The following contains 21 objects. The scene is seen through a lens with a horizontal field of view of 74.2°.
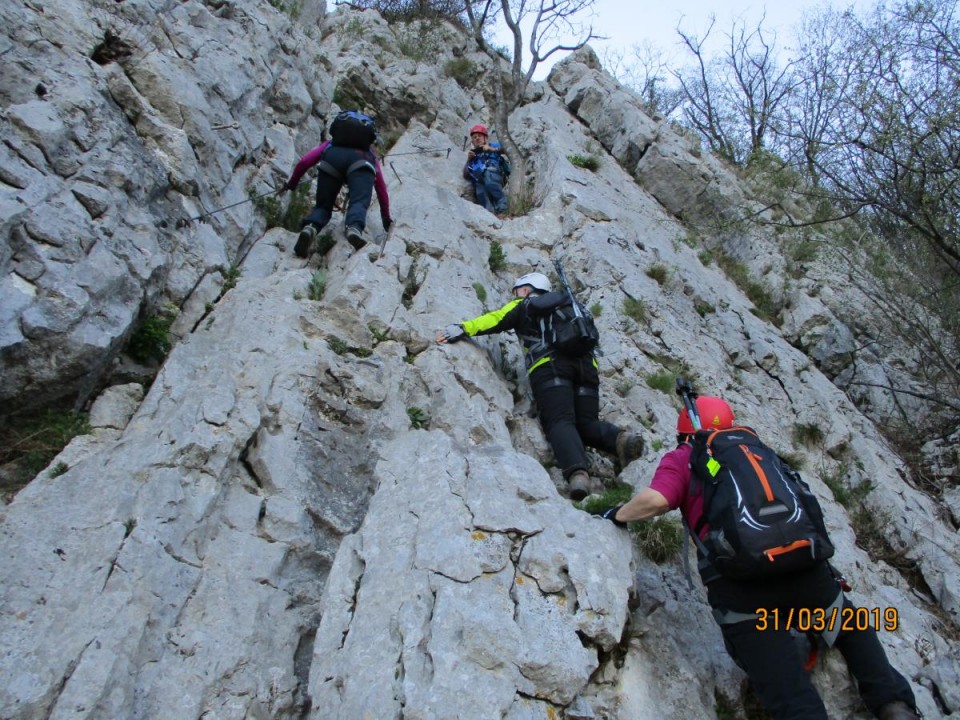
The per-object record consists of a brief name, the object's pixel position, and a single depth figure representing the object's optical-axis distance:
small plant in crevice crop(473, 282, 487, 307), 8.05
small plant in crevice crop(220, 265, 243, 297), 7.01
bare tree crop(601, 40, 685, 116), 23.52
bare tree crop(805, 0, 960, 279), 8.52
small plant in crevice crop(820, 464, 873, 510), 7.38
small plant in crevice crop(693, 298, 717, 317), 10.14
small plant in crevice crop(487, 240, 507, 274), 9.55
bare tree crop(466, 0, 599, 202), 15.72
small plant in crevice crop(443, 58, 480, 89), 16.32
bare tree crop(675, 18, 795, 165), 21.23
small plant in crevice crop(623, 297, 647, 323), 8.91
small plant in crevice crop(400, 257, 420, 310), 7.40
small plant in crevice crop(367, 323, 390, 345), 6.76
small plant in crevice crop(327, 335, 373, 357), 6.39
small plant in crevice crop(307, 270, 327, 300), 7.06
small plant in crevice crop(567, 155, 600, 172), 12.97
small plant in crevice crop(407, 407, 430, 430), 6.04
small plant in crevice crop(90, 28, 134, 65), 7.39
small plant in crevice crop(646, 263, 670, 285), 10.30
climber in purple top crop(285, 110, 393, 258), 8.01
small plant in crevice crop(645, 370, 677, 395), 7.77
